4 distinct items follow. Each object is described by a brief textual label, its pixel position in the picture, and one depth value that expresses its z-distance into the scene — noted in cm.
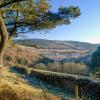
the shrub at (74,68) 2716
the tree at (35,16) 694
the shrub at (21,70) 1454
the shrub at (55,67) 2920
